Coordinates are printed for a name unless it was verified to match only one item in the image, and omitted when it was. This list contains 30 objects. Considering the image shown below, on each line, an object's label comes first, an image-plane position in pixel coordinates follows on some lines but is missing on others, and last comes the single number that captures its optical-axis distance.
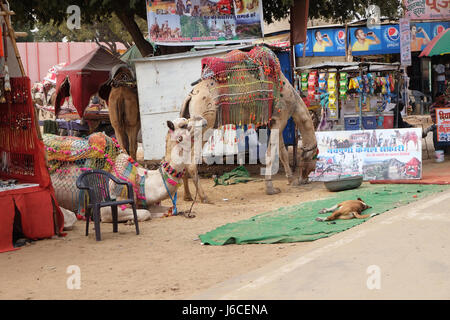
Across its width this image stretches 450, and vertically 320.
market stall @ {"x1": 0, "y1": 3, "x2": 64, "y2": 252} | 7.28
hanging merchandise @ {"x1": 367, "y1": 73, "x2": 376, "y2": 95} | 16.00
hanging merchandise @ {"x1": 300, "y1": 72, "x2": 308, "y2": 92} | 17.61
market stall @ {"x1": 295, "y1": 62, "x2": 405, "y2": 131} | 15.95
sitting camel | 8.70
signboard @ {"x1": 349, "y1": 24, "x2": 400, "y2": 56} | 25.11
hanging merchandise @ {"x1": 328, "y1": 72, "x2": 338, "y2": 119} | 16.02
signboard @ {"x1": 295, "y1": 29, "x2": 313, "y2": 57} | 26.14
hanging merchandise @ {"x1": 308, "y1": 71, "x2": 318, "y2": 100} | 16.83
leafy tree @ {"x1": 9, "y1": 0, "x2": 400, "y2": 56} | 13.33
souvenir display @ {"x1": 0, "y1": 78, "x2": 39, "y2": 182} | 7.82
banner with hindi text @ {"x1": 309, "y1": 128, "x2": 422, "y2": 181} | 11.12
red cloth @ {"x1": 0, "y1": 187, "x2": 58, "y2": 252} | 7.18
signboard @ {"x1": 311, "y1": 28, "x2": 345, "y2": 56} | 25.72
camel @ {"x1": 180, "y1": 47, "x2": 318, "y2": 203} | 10.16
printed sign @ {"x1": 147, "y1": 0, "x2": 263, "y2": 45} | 13.29
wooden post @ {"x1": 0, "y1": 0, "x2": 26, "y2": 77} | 7.31
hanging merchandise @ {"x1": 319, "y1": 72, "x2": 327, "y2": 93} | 16.38
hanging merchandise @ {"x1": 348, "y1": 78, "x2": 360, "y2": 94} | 15.98
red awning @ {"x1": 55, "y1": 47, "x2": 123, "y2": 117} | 14.00
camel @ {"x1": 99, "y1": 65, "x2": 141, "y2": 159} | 13.03
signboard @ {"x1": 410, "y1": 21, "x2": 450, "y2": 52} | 24.64
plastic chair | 7.53
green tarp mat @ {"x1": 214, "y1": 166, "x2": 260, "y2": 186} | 12.36
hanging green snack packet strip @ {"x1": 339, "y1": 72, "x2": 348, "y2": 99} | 15.98
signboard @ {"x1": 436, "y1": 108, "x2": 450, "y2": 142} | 13.69
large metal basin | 10.38
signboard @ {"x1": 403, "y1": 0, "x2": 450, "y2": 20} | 24.33
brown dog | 7.64
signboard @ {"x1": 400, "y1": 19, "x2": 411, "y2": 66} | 19.94
